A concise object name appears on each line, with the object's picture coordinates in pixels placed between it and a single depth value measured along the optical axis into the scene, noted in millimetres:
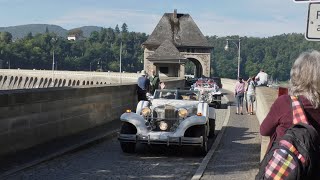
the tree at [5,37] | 182475
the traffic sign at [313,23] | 4906
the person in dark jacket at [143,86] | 20047
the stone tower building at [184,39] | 94562
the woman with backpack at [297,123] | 3297
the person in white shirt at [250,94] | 22266
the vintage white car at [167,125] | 11148
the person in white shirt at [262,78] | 24172
